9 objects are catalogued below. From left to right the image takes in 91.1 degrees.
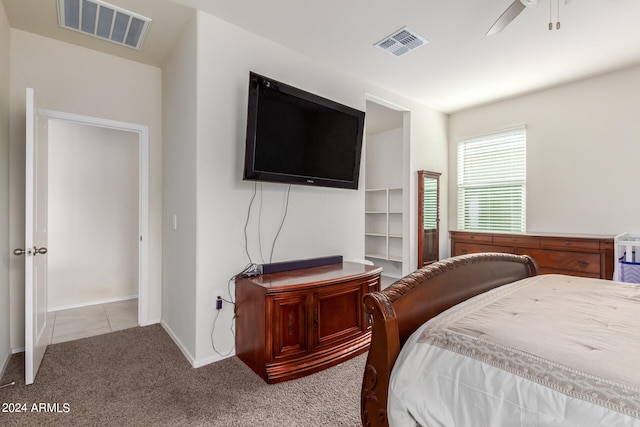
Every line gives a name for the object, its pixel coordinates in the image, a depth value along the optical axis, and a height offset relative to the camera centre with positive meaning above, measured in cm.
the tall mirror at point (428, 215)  446 -5
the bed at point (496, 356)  86 -47
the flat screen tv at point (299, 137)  244 +64
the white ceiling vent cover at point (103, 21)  232 +150
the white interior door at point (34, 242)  208 -24
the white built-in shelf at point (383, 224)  518 -21
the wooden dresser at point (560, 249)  327 -44
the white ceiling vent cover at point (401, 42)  276 +156
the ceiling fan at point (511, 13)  189 +128
